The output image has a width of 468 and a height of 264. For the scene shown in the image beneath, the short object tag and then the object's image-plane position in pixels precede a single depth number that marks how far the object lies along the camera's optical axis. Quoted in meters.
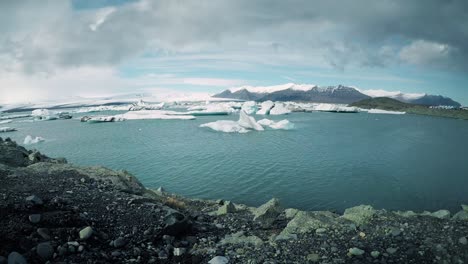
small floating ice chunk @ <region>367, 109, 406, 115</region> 85.95
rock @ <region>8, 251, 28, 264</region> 3.74
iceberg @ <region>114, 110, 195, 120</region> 54.31
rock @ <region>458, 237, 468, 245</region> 5.38
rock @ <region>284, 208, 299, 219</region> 8.48
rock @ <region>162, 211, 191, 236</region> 5.70
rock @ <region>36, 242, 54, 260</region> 4.12
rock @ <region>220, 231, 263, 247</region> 5.67
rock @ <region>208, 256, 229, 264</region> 4.83
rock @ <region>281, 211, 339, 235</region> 6.23
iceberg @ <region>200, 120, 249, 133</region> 35.84
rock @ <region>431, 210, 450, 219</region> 9.19
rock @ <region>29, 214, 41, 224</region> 4.80
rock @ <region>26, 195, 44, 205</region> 5.44
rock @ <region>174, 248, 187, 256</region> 5.13
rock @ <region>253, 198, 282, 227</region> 7.86
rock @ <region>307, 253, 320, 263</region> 5.00
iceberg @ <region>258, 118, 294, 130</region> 38.66
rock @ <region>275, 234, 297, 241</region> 5.85
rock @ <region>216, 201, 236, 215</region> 8.51
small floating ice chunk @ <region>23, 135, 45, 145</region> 31.09
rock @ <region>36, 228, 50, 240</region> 4.48
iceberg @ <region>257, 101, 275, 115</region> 68.66
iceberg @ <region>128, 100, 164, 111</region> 97.95
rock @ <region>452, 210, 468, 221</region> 8.02
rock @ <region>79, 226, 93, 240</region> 4.76
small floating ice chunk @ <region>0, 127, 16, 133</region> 44.99
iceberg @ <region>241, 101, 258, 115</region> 64.14
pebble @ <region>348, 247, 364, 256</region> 5.12
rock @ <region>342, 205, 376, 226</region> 6.58
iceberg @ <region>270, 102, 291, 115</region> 68.62
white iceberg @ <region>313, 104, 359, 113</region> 87.19
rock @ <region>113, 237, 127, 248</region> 4.94
